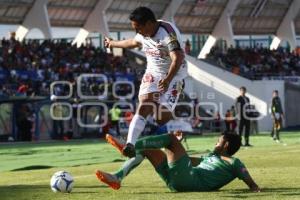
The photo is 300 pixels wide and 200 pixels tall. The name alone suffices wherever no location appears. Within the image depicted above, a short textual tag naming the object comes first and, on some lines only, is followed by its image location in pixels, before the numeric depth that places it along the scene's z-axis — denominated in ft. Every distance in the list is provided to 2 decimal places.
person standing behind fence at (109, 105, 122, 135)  132.44
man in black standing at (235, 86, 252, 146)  87.15
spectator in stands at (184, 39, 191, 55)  204.23
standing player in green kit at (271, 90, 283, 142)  94.12
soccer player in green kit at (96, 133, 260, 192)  32.04
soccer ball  33.32
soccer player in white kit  32.50
